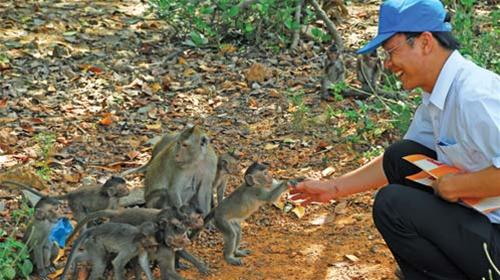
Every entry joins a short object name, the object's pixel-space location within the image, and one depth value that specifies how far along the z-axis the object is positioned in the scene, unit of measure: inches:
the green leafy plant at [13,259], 231.6
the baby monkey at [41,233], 247.0
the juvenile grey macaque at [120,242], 229.9
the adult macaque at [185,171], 282.5
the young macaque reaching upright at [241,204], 261.9
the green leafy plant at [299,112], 358.6
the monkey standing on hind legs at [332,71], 395.0
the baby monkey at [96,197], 259.1
